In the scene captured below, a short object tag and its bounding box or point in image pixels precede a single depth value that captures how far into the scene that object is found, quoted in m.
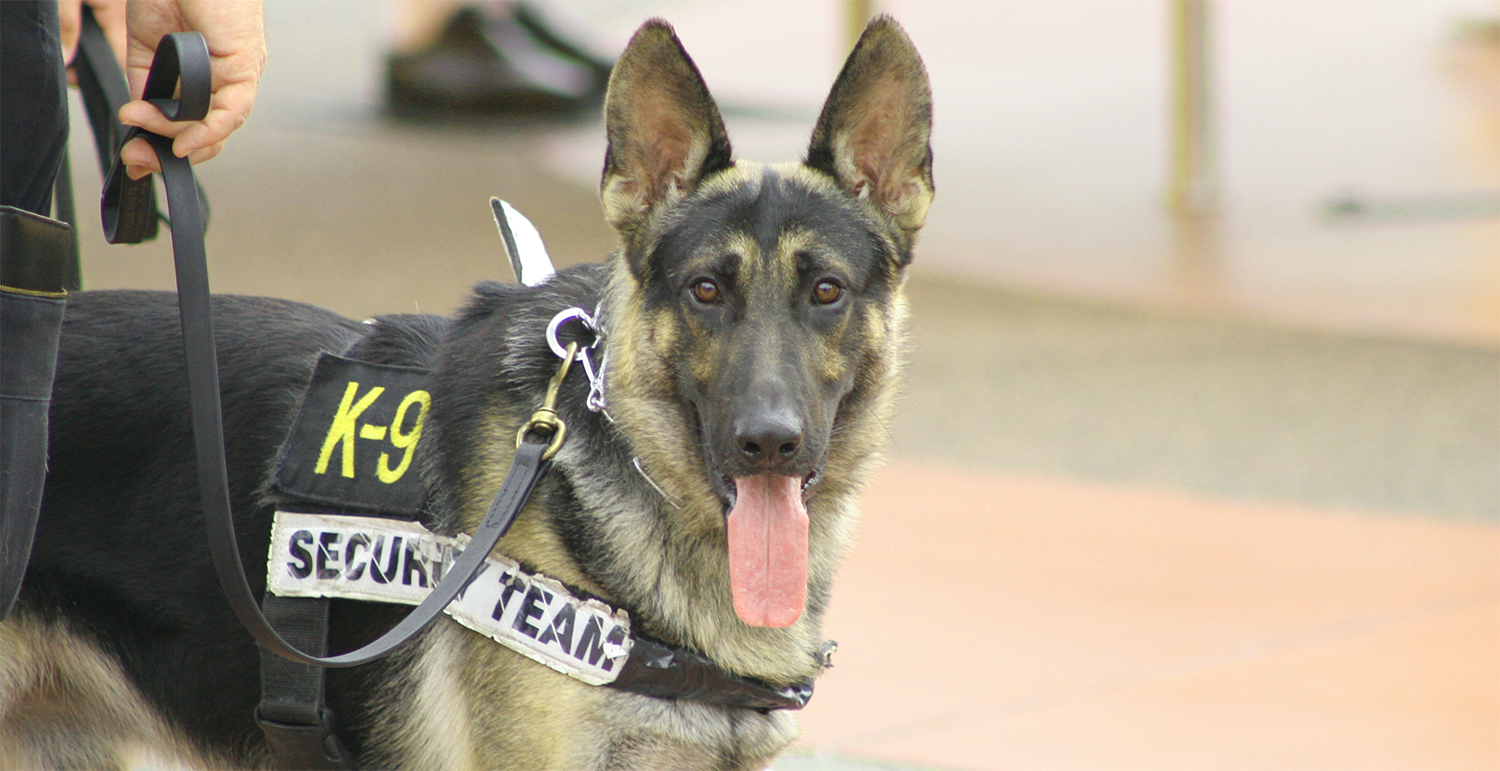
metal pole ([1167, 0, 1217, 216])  21.98
